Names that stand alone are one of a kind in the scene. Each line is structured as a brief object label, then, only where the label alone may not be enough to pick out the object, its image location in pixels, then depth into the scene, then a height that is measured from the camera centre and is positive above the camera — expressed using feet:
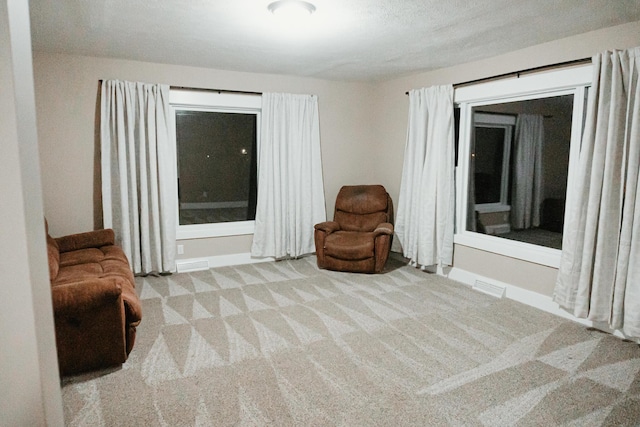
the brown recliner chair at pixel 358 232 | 14.96 -2.69
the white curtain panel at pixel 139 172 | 13.58 -0.27
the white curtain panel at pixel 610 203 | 9.30 -0.88
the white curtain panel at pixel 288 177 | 16.30 -0.50
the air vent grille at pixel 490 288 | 12.85 -4.04
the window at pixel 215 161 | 15.64 +0.17
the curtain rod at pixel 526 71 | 10.61 +2.86
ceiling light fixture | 8.30 +3.35
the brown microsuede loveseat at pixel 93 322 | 7.63 -3.17
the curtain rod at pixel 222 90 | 14.83 +2.89
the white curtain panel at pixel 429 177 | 14.49 -0.43
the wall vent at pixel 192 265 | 15.31 -3.93
